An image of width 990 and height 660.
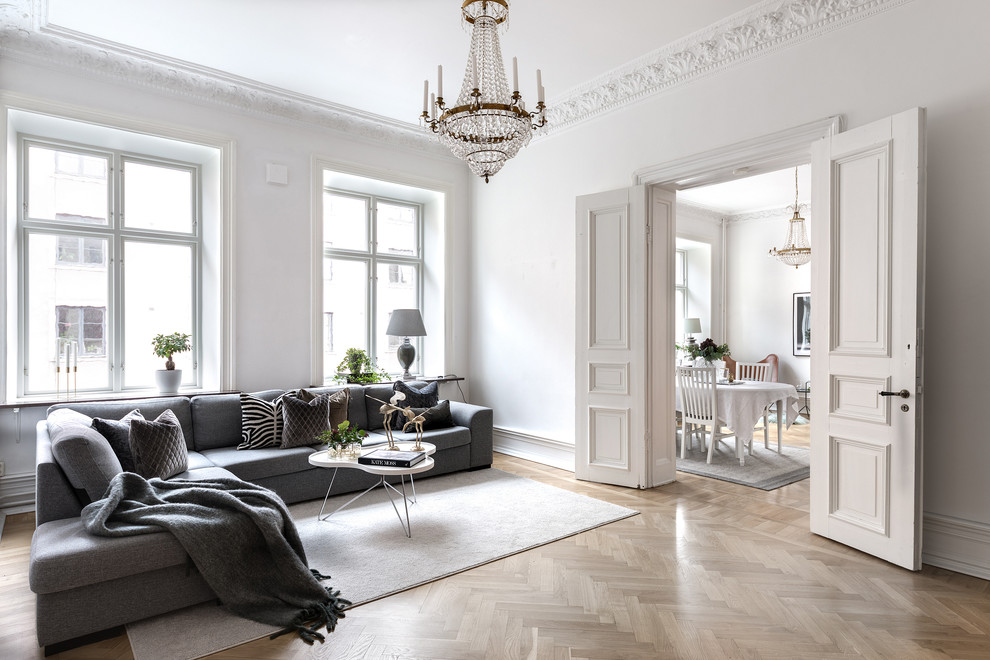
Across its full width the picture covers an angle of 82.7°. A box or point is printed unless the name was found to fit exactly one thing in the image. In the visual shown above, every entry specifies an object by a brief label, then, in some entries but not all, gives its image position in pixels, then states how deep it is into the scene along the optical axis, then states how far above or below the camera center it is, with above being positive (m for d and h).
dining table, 5.44 -0.75
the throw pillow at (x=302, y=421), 4.28 -0.72
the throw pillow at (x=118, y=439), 3.26 -0.65
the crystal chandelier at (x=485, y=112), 2.97 +1.14
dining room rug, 4.89 -1.33
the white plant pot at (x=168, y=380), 4.57 -0.43
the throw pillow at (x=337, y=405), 4.62 -0.65
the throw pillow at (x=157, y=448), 3.29 -0.72
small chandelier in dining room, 6.91 +0.92
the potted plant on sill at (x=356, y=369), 5.62 -0.42
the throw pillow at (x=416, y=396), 5.26 -0.65
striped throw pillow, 4.30 -0.74
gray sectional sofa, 2.24 -0.97
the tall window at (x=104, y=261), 4.35 +0.55
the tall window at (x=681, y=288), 8.98 +0.62
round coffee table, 3.44 -0.86
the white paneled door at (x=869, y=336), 2.94 -0.05
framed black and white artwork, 8.24 +0.05
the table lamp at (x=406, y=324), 5.61 +0.03
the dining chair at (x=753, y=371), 8.24 -0.66
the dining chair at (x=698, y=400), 5.59 -0.75
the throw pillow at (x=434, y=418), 5.09 -0.84
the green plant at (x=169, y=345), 4.62 -0.15
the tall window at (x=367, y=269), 5.86 +0.64
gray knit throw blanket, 2.48 -1.00
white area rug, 2.41 -1.29
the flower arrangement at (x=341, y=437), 3.66 -0.72
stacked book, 3.44 -0.81
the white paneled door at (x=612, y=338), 4.56 -0.09
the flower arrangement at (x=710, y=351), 6.01 -0.26
